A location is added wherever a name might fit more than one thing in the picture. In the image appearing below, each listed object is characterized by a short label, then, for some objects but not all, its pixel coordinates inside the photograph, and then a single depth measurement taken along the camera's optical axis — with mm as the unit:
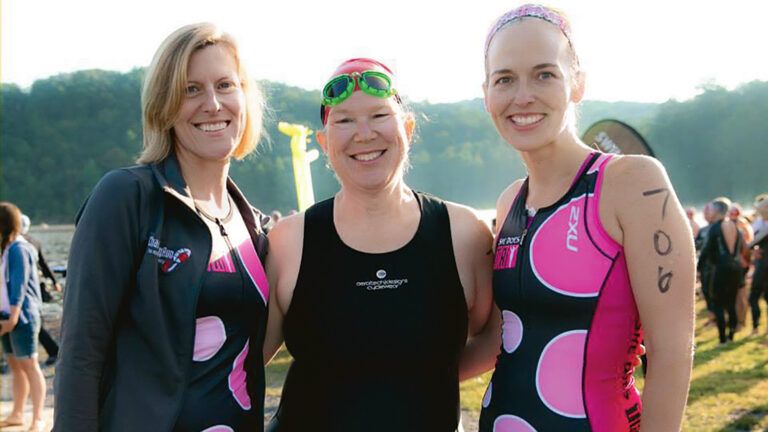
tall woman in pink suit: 1905
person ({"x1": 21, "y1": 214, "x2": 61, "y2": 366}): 8727
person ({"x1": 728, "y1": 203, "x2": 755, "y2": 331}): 10055
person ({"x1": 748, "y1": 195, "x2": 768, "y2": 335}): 10133
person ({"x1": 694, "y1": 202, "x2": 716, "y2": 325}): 10276
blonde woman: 2004
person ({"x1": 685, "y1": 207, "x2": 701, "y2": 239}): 13384
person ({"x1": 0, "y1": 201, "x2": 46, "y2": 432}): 6398
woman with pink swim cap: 2359
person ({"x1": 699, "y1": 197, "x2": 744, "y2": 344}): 9789
